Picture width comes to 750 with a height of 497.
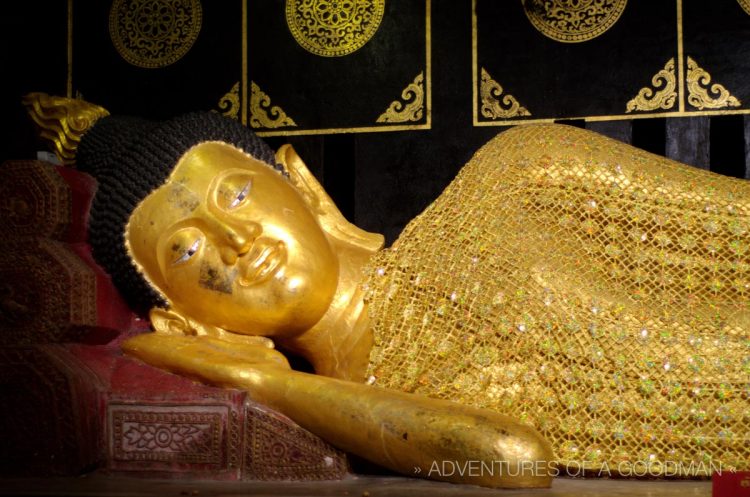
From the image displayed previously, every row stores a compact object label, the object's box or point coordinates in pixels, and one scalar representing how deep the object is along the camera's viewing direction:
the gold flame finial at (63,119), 3.11
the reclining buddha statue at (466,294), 2.37
